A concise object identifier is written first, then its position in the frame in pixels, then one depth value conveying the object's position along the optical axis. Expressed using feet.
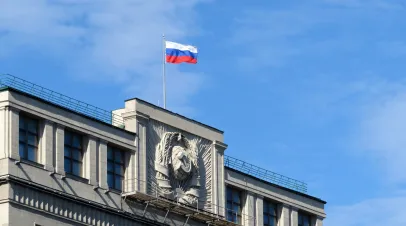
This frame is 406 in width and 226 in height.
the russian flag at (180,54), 324.19
